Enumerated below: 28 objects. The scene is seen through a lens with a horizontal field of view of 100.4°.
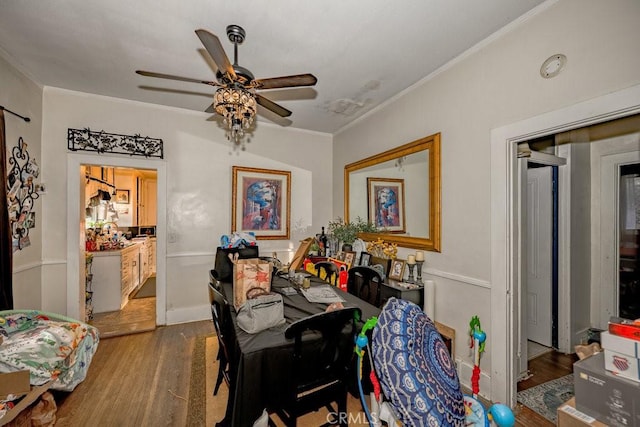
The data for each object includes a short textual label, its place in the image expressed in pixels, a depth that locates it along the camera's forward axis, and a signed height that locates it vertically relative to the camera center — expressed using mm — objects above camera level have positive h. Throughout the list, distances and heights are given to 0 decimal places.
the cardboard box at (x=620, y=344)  1267 -640
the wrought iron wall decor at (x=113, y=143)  3264 +909
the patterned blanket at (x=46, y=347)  1842 -1006
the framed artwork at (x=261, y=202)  4074 +188
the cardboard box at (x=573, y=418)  1314 -1028
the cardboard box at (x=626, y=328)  1292 -570
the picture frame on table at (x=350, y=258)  3476 -579
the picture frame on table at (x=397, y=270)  2891 -618
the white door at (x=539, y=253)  3004 -439
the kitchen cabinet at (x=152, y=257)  6840 -1138
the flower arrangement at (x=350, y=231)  3758 -240
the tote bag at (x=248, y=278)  1977 -486
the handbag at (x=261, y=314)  1564 -608
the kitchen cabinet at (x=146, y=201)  7117 +350
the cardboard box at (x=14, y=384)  1644 -1068
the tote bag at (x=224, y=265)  2693 -523
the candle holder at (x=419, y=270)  2816 -590
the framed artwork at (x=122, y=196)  6621 +438
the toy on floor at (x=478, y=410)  1166 -904
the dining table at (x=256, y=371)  1389 -846
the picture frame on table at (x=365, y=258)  3367 -564
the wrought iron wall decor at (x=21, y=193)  2549 +212
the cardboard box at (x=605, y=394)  1240 -888
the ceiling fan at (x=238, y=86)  1856 +935
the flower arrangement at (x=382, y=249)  3203 -431
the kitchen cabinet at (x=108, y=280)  4125 -1045
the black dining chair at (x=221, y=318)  1786 -725
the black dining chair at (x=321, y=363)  1452 -880
